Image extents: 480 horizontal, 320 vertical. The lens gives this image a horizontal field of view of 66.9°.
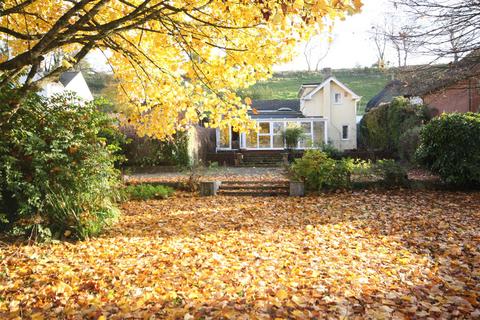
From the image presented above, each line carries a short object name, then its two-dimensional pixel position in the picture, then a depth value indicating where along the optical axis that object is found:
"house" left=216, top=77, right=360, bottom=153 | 26.03
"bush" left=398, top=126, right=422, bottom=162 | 16.66
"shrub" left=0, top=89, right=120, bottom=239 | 5.50
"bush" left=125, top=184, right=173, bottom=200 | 10.53
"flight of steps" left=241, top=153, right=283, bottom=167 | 21.98
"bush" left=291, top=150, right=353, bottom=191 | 10.74
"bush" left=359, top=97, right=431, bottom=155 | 19.28
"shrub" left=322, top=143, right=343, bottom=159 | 20.59
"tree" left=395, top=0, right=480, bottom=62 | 8.00
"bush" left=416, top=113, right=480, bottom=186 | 10.18
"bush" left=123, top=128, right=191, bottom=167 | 17.86
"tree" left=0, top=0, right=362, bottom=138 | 4.83
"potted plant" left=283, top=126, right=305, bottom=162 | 23.89
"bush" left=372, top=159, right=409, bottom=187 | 10.93
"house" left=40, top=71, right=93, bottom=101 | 28.78
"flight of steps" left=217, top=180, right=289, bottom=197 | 11.21
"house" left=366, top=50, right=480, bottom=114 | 9.01
